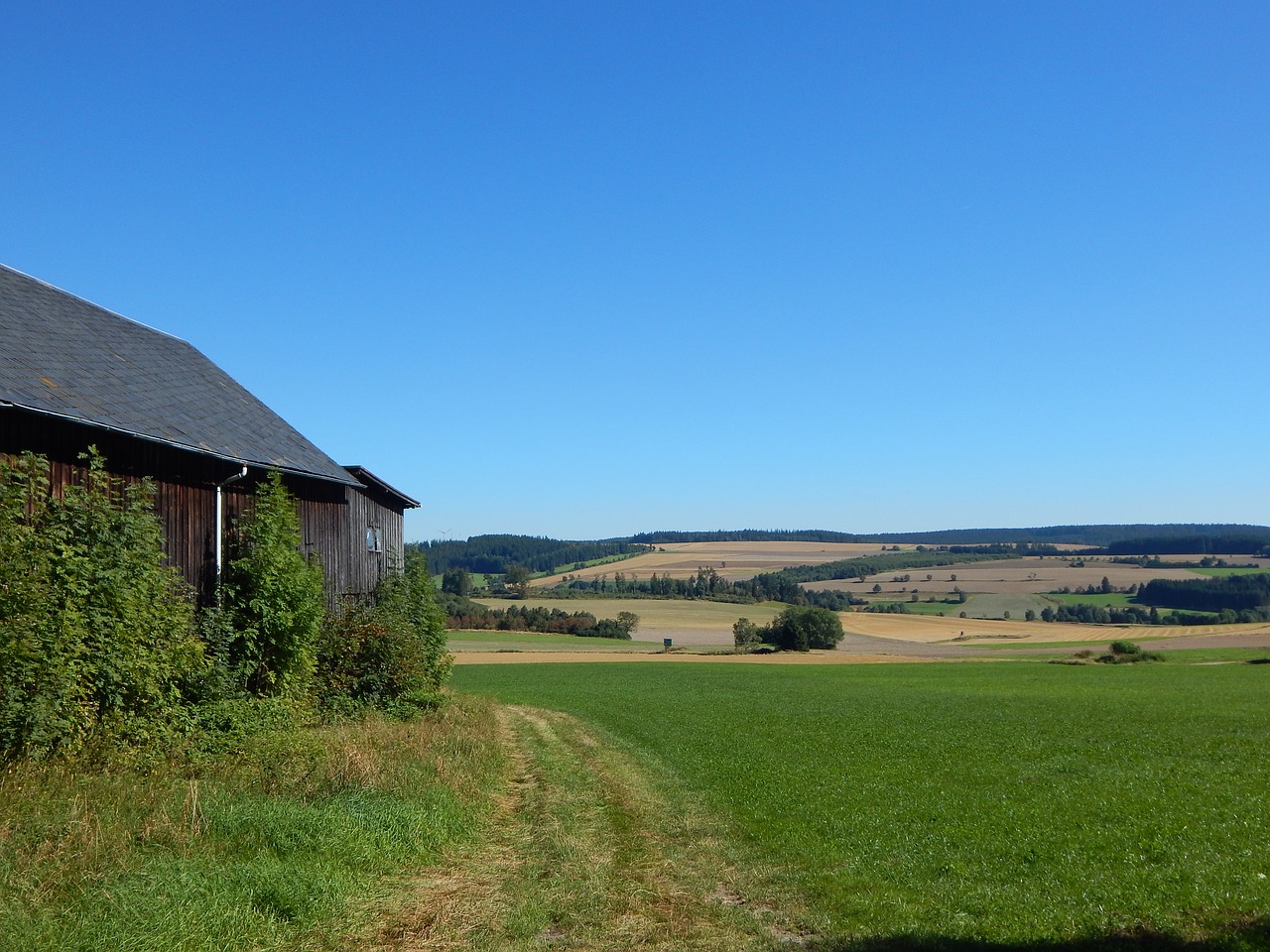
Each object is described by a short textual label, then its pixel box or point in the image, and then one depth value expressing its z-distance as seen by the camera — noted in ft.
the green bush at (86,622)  34.94
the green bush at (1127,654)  206.80
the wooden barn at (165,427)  43.96
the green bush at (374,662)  65.36
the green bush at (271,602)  55.01
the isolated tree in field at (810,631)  269.85
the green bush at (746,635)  281.33
